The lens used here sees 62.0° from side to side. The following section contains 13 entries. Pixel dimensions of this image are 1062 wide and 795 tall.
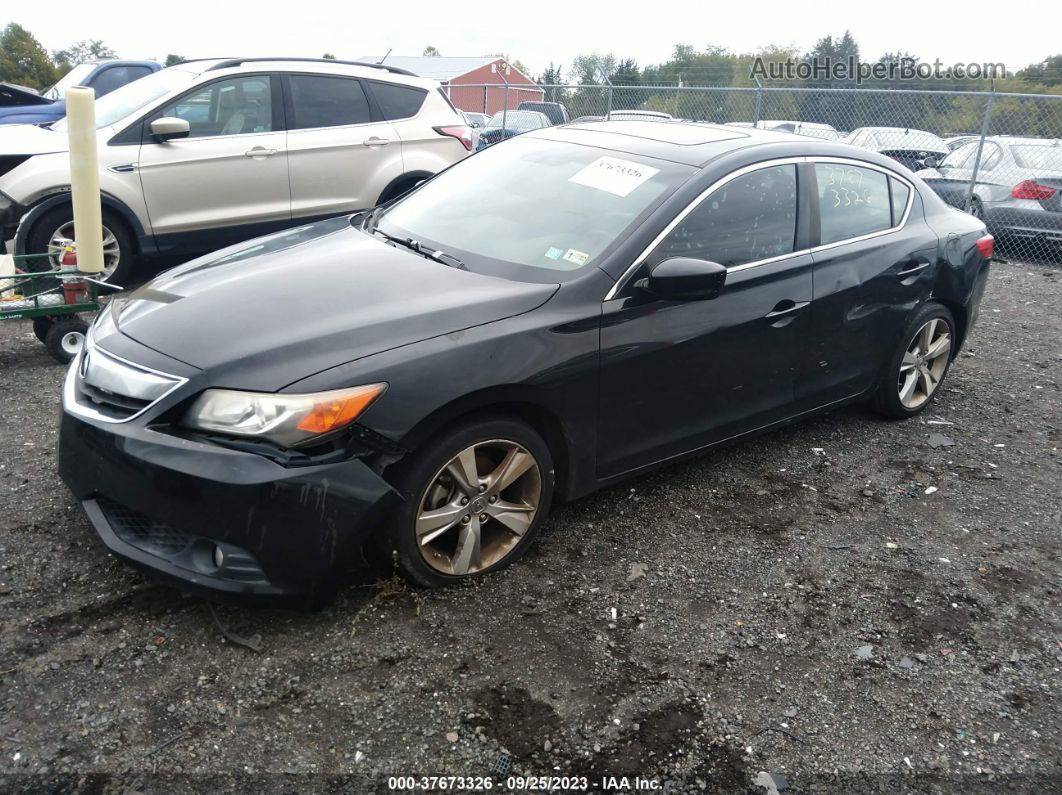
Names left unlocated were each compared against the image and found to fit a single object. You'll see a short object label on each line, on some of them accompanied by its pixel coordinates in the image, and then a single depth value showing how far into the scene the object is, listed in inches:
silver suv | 264.7
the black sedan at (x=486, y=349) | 111.0
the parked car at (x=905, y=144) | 471.8
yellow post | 202.8
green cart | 206.2
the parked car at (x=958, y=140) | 453.7
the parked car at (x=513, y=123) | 659.4
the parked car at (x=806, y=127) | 555.5
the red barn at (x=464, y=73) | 1590.8
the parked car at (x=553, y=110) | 650.8
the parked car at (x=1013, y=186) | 403.9
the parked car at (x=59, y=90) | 419.5
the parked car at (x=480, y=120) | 710.5
